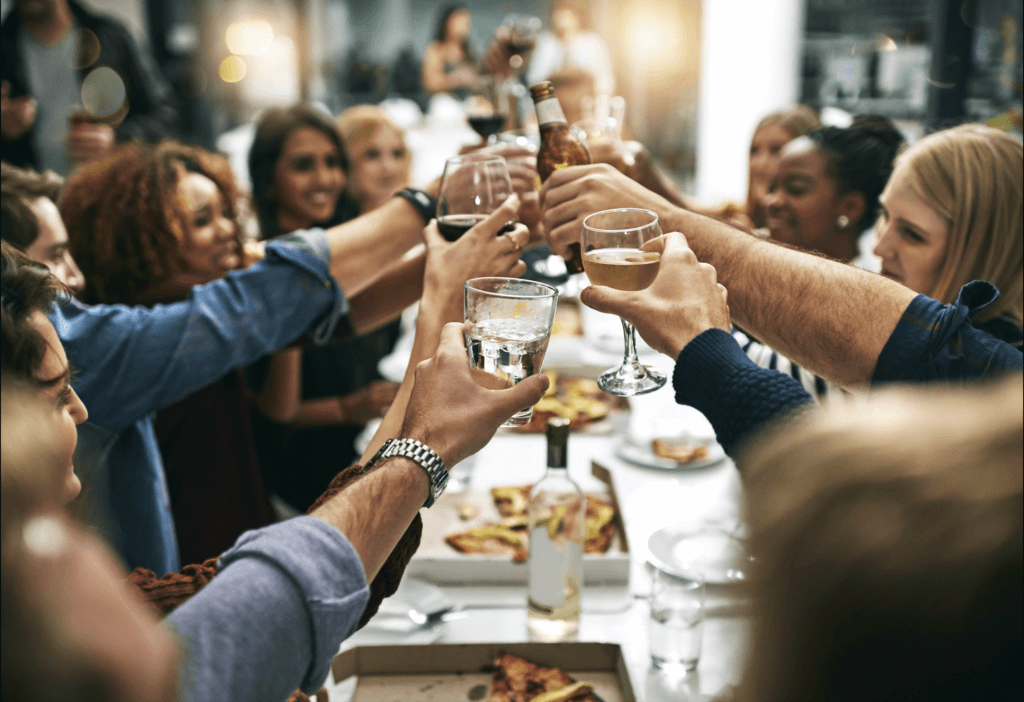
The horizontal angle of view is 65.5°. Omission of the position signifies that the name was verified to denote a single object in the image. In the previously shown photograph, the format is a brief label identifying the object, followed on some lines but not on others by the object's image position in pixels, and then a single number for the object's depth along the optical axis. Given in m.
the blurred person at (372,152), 3.53
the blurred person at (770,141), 3.19
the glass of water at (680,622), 1.12
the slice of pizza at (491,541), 1.43
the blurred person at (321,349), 2.42
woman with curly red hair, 1.74
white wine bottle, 1.21
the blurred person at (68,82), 3.04
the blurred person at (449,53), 6.69
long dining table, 1.14
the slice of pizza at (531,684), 1.05
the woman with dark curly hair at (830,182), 2.50
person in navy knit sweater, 0.83
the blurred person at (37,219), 1.54
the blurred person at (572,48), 5.66
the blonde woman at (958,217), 1.60
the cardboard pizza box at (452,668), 1.09
